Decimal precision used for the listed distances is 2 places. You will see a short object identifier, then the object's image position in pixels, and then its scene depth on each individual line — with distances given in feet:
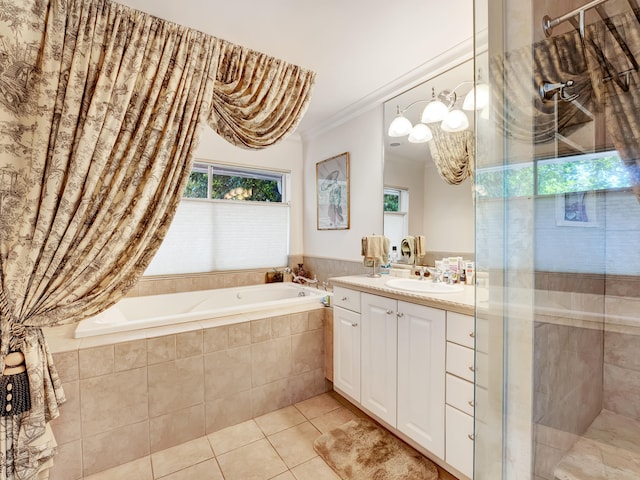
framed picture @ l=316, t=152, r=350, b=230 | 9.97
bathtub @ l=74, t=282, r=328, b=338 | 5.96
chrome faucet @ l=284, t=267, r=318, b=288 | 11.06
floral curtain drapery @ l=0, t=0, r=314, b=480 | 3.79
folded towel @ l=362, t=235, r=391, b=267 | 7.68
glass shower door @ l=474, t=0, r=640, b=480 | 2.79
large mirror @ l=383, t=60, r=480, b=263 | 6.65
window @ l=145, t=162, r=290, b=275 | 9.98
